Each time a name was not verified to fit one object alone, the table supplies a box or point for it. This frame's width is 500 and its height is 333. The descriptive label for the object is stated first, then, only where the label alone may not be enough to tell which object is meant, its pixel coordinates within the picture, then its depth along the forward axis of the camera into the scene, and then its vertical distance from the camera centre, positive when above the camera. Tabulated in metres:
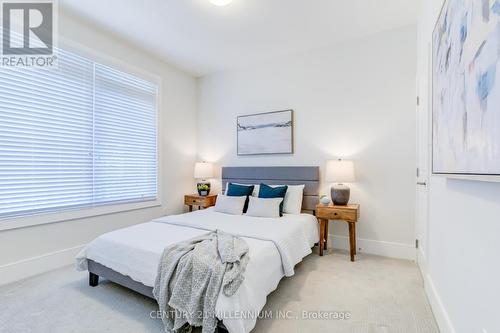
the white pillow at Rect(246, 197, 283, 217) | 3.12 -0.53
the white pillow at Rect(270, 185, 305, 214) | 3.33 -0.46
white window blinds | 2.51 +0.35
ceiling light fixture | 2.48 +1.67
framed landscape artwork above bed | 3.86 +0.55
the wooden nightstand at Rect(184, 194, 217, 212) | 4.17 -0.59
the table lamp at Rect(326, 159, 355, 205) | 3.14 -0.14
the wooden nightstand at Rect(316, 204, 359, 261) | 2.99 -0.62
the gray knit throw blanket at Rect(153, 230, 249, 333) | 1.56 -0.77
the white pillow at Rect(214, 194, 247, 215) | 3.34 -0.53
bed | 1.57 -0.74
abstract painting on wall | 0.91 +0.36
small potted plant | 4.31 -0.39
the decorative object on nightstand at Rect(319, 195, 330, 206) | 3.22 -0.45
